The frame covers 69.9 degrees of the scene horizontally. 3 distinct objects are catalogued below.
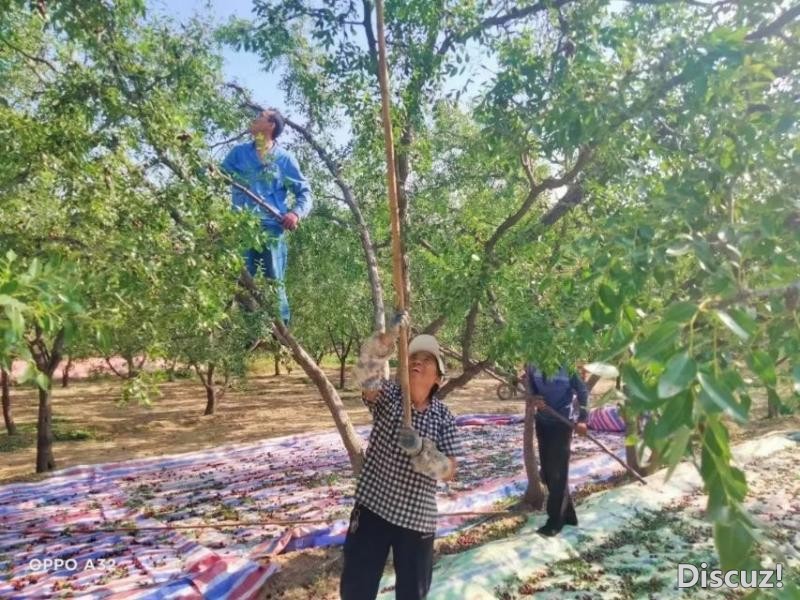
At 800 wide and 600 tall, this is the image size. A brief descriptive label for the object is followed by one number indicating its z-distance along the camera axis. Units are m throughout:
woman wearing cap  2.66
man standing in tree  4.66
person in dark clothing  5.21
